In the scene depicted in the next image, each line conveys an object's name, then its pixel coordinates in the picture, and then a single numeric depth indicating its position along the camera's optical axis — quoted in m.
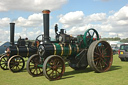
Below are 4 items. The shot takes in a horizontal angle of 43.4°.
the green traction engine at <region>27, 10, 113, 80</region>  7.19
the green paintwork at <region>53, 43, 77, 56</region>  7.50
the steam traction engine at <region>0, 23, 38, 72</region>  9.54
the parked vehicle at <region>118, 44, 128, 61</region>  12.90
